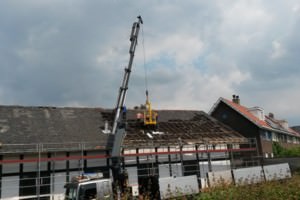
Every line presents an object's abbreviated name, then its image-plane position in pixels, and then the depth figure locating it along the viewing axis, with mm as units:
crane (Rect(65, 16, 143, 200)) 12805
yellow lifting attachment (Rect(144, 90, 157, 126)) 24766
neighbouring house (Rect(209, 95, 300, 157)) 32156
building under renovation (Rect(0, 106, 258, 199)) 18141
